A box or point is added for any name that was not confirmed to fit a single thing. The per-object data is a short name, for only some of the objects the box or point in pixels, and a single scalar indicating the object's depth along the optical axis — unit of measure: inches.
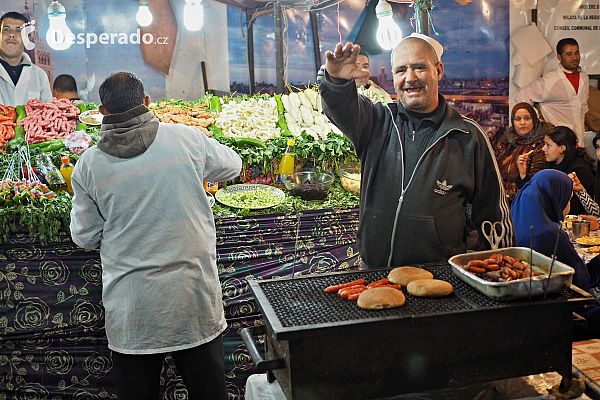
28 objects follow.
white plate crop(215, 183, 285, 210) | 165.9
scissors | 97.4
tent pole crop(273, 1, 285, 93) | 242.8
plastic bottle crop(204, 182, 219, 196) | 176.9
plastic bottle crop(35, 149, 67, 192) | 167.5
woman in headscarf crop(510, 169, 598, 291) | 134.9
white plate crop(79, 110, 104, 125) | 202.5
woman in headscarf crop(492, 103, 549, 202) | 254.8
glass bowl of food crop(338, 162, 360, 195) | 180.5
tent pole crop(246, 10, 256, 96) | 269.3
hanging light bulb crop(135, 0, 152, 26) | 222.8
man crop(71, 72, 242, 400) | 104.3
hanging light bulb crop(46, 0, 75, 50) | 214.4
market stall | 149.3
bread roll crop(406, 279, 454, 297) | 74.3
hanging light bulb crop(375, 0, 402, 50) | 178.9
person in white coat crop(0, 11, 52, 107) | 228.7
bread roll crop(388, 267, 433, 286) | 79.4
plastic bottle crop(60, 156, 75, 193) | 170.1
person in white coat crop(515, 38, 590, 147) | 281.1
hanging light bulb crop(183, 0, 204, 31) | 203.6
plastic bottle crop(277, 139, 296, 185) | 184.1
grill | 66.7
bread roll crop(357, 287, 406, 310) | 70.7
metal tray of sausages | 70.6
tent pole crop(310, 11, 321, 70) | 276.0
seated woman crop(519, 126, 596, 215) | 235.8
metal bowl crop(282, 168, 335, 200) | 173.0
